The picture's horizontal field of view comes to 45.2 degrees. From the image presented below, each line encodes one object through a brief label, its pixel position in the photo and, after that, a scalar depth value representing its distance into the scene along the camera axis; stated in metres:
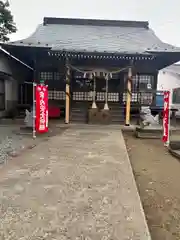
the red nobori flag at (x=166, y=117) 6.73
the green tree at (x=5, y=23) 12.58
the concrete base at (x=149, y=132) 8.16
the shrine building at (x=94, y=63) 10.18
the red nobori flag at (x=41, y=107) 6.86
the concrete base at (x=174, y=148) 5.69
